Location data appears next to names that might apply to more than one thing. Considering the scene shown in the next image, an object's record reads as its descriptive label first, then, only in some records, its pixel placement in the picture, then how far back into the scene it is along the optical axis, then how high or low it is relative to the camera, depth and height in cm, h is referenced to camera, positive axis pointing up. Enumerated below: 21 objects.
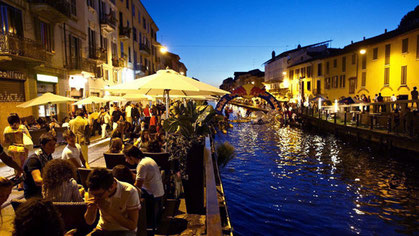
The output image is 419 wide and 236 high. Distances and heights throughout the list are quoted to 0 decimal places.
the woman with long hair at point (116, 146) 597 -90
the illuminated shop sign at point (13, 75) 1336 +158
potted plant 562 -87
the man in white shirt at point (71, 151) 534 -90
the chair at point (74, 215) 321 -129
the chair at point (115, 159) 588 -117
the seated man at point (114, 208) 297 -115
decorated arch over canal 2340 +70
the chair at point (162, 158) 618 -122
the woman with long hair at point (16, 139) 700 -85
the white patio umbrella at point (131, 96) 1402 +44
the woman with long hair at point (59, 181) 333 -92
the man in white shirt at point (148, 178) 436 -120
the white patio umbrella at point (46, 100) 1114 +23
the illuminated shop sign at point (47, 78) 1611 +168
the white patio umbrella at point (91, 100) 1526 +28
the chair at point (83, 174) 497 -124
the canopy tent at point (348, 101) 2742 +10
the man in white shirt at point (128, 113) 1786 -55
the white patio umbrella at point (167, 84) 642 +51
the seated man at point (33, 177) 400 -103
